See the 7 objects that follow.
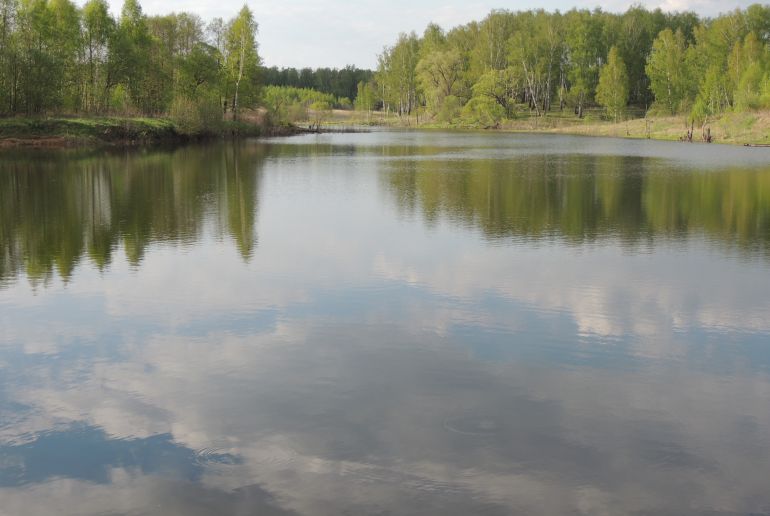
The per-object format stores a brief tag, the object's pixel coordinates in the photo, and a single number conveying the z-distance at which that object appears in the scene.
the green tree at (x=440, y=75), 96.06
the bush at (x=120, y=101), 53.97
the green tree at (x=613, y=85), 81.88
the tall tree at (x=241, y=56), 65.38
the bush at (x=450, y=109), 95.38
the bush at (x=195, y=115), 51.06
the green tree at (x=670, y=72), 79.06
